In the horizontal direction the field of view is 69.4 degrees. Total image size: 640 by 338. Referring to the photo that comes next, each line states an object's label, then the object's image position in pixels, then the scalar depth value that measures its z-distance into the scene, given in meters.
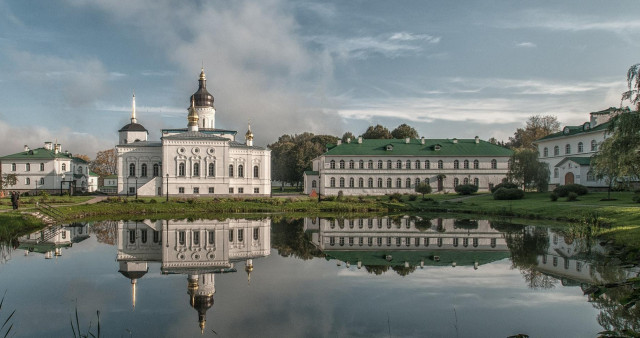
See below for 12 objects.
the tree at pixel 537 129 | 72.50
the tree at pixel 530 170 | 44.44
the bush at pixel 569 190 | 37.78
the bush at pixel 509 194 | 40.41
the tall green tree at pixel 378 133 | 70.88
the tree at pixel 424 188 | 46.22
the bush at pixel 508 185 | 44.34
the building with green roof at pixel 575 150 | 44.09
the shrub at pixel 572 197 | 35.22
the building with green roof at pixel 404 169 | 54.00
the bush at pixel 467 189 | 49.59
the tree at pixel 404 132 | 72.06
